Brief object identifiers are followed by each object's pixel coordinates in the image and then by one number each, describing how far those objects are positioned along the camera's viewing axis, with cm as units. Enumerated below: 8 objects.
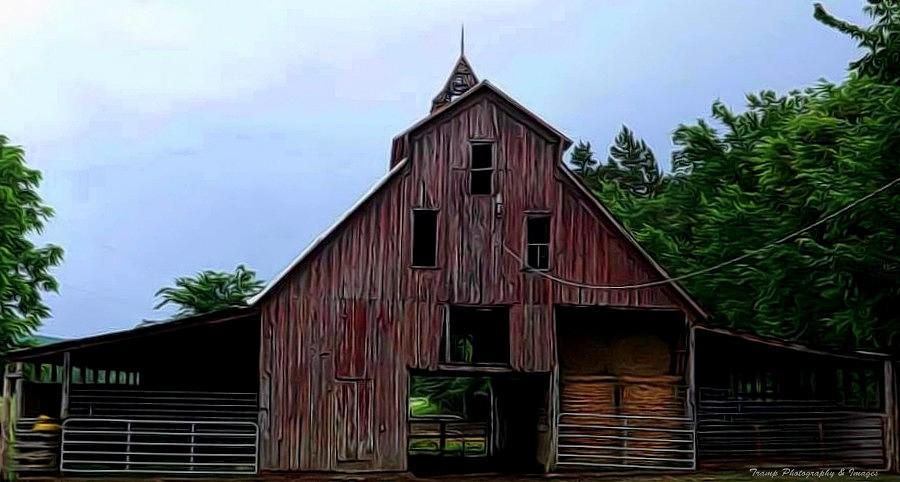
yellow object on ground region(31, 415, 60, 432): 2502
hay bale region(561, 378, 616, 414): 2733
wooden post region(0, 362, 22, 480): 2434
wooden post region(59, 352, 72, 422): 2498
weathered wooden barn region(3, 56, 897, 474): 2586
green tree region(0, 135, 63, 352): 4244
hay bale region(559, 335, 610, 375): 2828
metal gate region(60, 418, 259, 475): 2508
